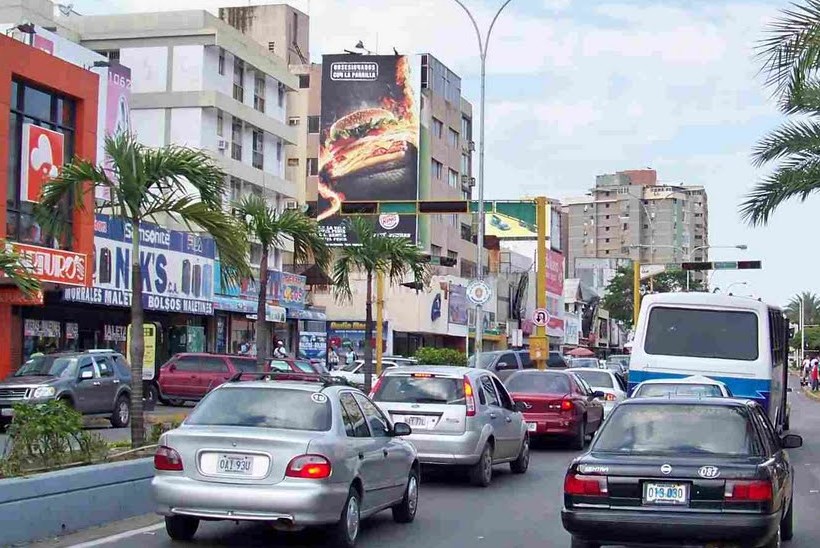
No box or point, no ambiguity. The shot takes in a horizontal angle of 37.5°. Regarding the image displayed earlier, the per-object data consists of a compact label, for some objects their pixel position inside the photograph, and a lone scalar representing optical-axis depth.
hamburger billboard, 62.66
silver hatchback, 16.16
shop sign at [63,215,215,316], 35.62
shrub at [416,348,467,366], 37.94
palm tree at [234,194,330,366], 23.94
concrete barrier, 10.33
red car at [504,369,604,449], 22.91
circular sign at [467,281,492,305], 32.72
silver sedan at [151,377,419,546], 10.27
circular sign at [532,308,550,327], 35.00
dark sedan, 9.13
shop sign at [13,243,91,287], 29.51
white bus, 21.05
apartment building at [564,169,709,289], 169.88
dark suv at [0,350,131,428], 23.86
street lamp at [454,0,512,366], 34.19
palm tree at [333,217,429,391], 31.85
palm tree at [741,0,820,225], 21.56
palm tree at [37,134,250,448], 15.82
